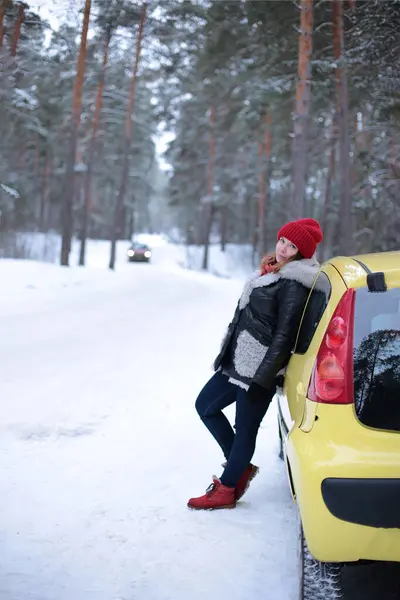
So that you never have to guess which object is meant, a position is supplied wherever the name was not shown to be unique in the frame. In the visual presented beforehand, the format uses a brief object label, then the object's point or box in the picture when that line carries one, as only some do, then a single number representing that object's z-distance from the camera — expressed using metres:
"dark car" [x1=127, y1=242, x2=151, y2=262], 46.53
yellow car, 2.45
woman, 3.59
